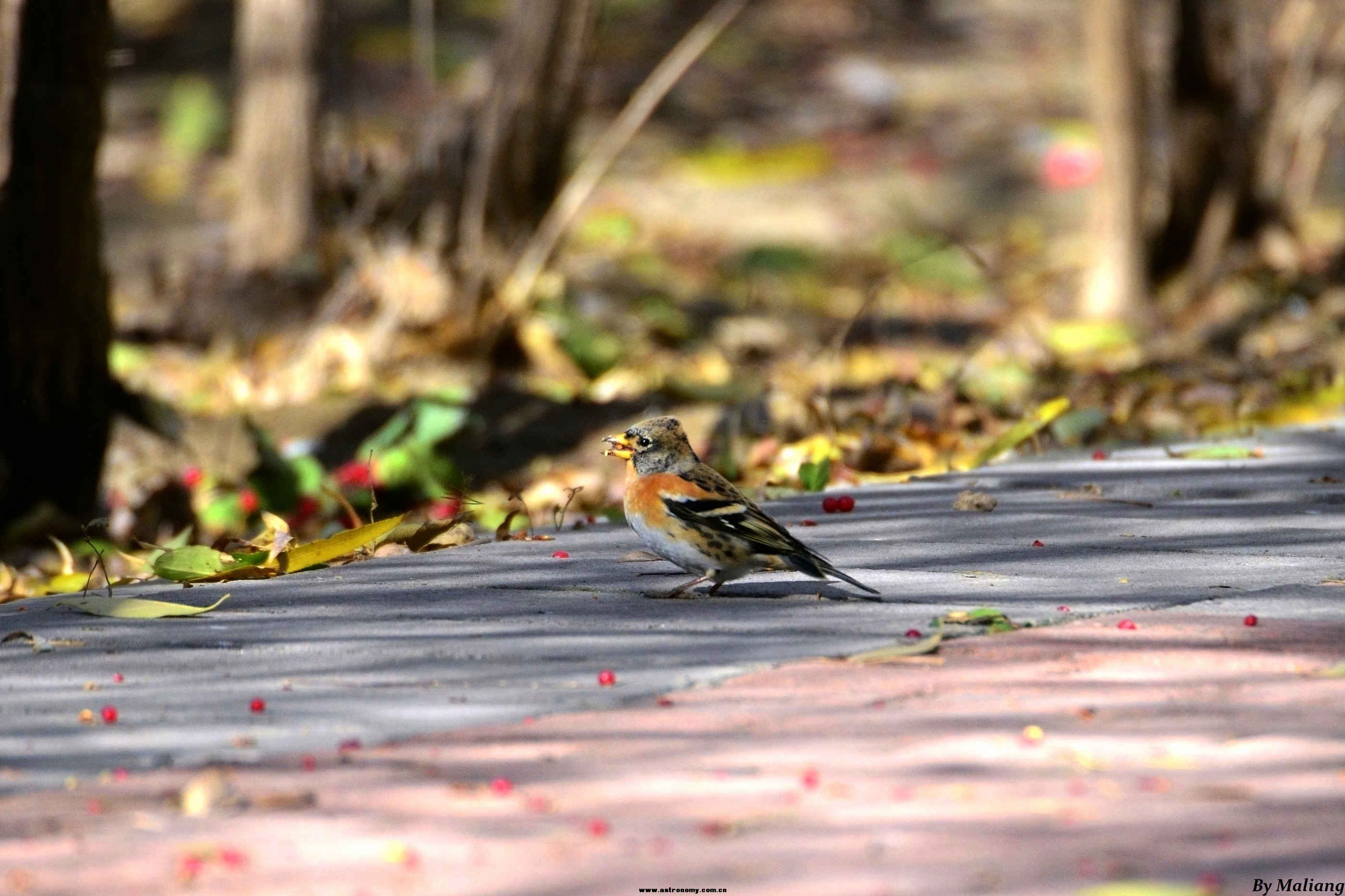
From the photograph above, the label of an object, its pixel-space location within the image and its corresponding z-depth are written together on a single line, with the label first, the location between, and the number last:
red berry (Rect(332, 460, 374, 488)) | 12.77
